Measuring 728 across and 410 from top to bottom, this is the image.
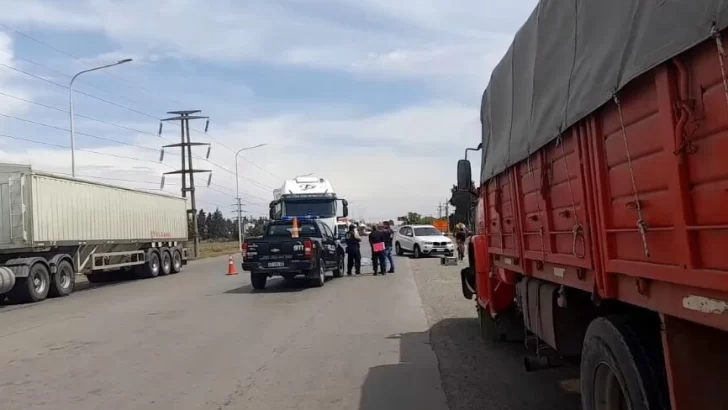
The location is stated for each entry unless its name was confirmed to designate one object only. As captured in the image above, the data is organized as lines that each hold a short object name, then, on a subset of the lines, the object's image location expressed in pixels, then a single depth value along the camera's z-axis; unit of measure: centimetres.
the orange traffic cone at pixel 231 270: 2584
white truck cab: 2694
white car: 3247
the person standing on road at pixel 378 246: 2226
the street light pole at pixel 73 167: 2928
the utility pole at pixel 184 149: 5053
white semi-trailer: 1806
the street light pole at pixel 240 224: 5975
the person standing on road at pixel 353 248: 2308
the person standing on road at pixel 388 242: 2241
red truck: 258
